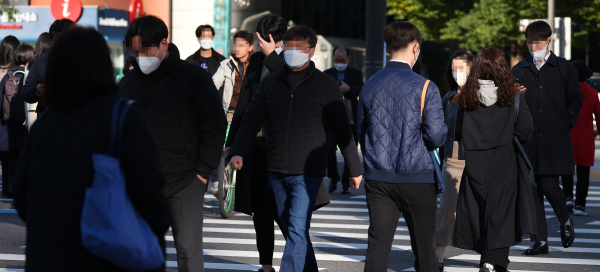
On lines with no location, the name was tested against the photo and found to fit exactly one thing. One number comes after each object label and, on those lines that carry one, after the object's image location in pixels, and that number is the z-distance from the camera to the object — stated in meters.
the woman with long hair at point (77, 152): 5.22
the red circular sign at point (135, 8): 55.78
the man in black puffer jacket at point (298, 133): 9.89
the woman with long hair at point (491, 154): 11.23
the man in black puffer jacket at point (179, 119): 8.73
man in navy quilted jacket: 9.07
